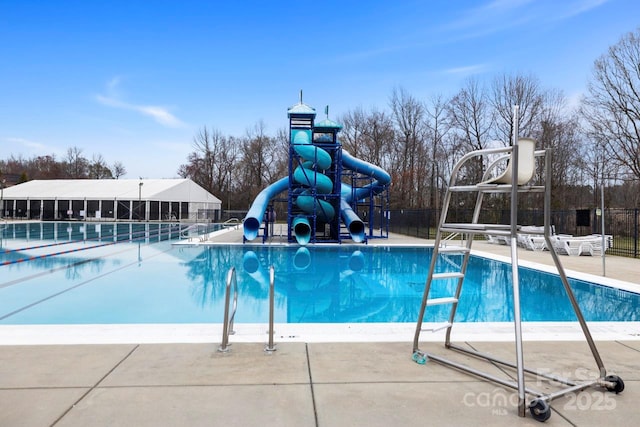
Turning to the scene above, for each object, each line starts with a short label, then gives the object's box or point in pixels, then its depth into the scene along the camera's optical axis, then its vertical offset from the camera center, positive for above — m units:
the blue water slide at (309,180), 18.55 +1.56
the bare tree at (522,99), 31.92 +8.89
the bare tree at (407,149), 40.69 +6.60
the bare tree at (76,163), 66.38 +8.26
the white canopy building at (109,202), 43.03 +1.34
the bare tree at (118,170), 69.36 +7.51
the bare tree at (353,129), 43.25 +9.00
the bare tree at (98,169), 66.75 +7.39
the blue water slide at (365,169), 20.83 +2.29
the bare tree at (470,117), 34.91 +8.25
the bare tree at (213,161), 56.06 +7.38
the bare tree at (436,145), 39.78 +6.72
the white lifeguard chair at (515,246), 3.08 -0.25
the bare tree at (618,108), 25.56 +6.65
